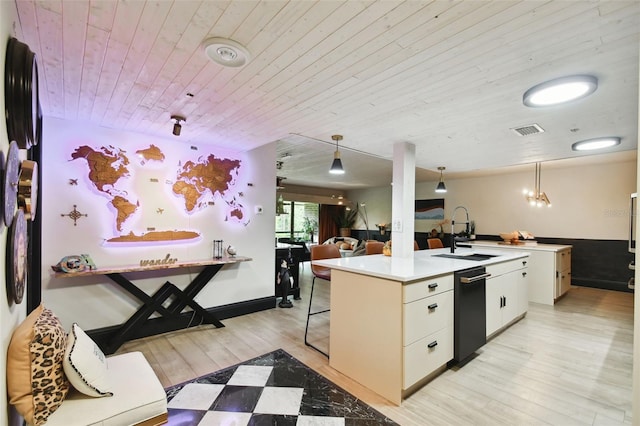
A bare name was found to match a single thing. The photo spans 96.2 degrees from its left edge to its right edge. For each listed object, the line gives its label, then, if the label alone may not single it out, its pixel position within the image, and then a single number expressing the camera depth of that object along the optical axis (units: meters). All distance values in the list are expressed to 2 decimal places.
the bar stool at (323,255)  3.24
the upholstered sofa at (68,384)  1.17
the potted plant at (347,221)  10.21
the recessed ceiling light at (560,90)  1.73
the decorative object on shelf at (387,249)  3.35
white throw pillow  1.32
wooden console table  2.81
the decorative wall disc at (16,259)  1.20
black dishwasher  2.43
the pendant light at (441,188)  5.01
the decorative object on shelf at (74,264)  2.56
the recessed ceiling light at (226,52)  1.40
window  9.37
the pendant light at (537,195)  5.30
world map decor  2.88
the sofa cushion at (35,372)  1.16
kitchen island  2.01
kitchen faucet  3.72
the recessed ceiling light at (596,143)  2.94
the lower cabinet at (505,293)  2.95
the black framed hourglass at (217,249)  3.59
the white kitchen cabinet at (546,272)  4.36
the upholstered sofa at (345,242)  7.13
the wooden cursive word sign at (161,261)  3.07
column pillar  3.18
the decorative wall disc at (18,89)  1.07
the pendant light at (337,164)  3.13
